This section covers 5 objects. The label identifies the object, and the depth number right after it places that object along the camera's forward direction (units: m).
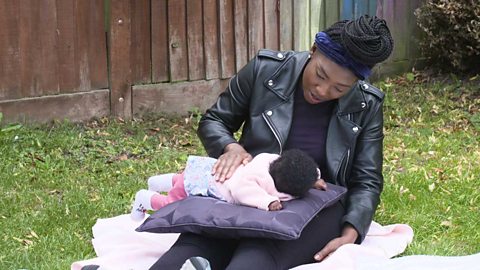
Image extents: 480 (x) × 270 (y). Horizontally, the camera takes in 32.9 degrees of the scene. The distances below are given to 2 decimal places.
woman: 3.55
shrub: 8.09
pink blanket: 3.53
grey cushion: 3.23
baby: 3.36
